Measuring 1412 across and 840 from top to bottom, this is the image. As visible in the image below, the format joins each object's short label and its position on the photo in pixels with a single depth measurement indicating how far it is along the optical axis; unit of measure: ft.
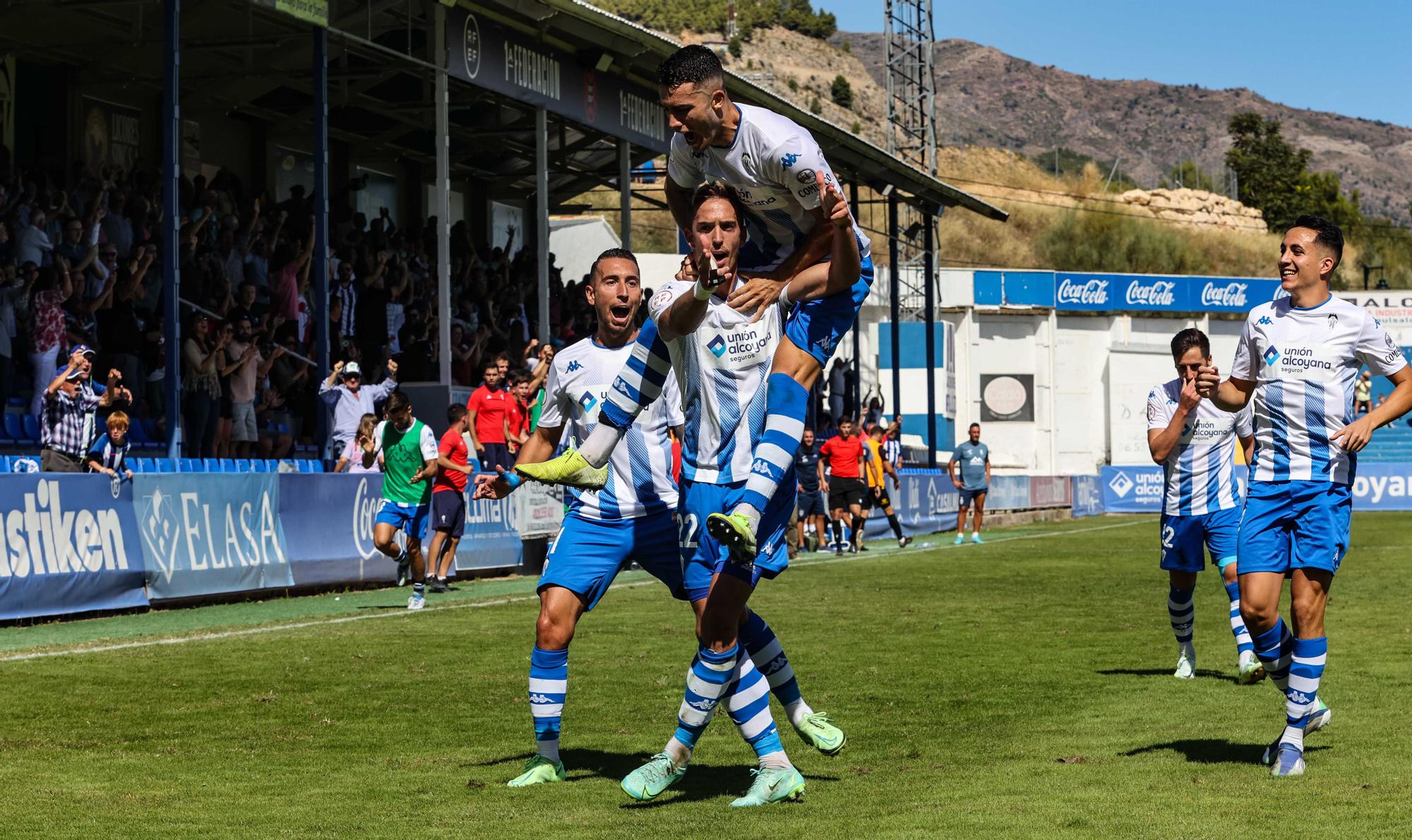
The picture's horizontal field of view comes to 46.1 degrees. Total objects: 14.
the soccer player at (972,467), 100.63
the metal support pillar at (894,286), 135.13
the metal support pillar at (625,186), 100.63
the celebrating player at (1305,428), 24.25
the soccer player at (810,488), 91.81
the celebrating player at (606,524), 22.81
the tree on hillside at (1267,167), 333.62
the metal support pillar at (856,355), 118.42
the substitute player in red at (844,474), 92.58
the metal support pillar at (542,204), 84.48
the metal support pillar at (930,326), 142.31
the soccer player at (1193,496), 36.04
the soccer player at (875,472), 95.91
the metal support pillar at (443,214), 76.28
